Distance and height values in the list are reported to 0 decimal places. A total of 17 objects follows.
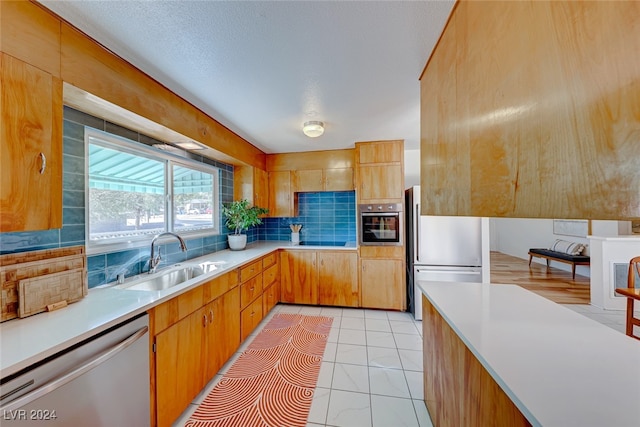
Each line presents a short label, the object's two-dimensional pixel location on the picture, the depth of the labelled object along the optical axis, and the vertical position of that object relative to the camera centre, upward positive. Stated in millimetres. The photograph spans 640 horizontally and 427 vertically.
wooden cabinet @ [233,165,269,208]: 3287 +451
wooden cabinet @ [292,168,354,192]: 3480 +539
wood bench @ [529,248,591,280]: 4293 -878
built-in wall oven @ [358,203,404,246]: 3098 -133
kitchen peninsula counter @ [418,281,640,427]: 633 -519
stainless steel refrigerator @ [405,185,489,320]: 2672 -424
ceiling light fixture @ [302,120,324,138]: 2328 +881
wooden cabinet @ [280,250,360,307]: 3215 -891
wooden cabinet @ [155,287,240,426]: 1370 -974
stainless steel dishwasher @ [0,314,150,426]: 797 -689
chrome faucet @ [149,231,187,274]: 1936 -364
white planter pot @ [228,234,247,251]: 3057 -355
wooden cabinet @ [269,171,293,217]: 3639 +320
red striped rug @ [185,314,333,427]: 1538 -1342
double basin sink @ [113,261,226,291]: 1742 -512
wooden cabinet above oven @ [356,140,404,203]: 3104 +588
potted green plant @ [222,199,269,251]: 3043 -37
